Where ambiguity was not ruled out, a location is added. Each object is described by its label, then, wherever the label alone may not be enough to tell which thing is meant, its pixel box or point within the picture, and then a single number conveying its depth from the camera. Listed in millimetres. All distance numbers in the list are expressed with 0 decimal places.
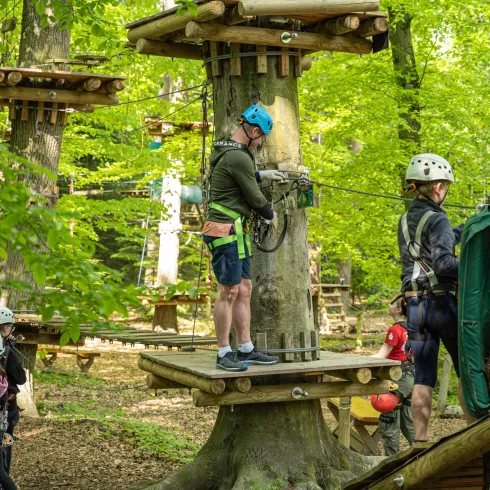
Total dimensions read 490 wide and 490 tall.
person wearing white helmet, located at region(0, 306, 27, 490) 12558
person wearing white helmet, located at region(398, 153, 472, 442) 9411
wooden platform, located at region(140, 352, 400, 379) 9716
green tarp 6790
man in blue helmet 10100
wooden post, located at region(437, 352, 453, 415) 23216
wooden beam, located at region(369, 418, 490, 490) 6424
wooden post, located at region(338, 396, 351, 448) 15342
